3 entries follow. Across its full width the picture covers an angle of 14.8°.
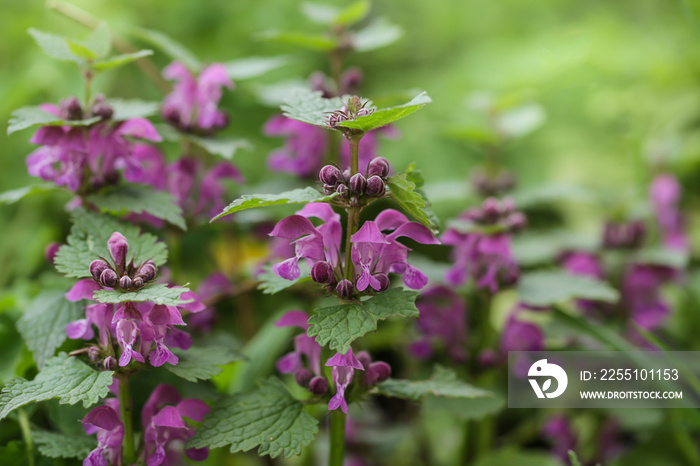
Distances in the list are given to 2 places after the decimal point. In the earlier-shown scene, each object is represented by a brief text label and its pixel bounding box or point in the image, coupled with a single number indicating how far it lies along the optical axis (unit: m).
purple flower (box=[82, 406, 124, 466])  0.75
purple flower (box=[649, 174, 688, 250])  1.00
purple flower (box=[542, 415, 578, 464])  0.89
